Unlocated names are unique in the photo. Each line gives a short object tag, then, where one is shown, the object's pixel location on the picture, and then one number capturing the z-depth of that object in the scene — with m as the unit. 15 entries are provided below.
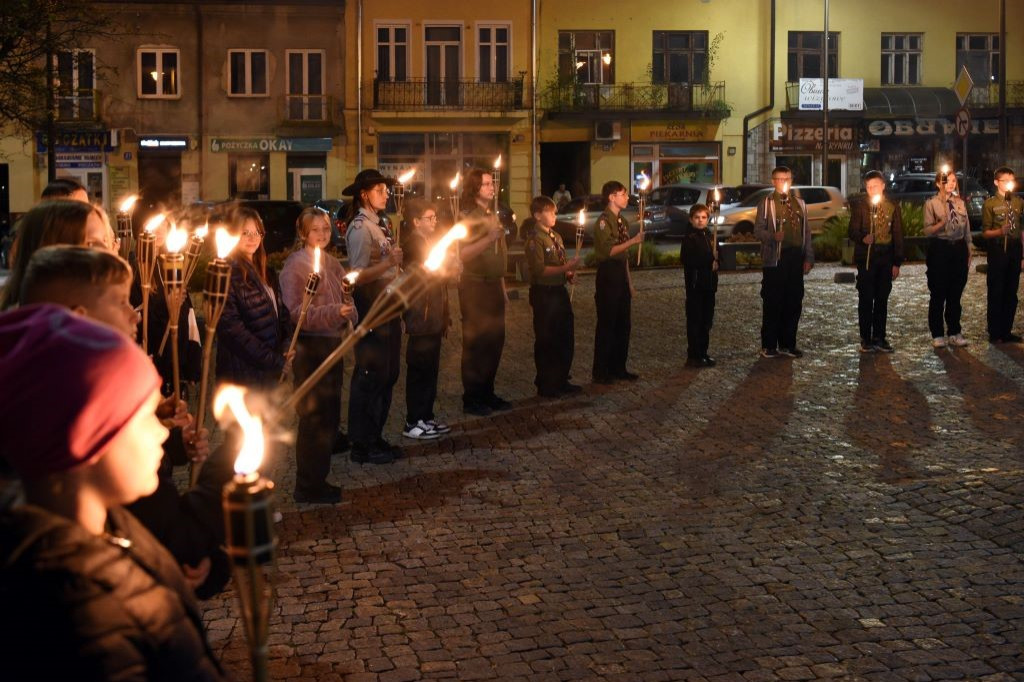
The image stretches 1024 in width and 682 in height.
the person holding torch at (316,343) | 8.25
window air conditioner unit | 46.19
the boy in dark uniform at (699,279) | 13.70
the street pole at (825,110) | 44.78
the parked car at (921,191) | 37.03
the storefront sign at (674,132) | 46.94
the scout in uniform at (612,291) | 12.76
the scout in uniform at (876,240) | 14.10
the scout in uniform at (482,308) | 11.05
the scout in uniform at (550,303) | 11.85
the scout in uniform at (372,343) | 9.36
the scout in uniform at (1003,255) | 14.80
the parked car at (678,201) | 35.38
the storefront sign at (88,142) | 44.25
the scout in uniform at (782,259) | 14.02
